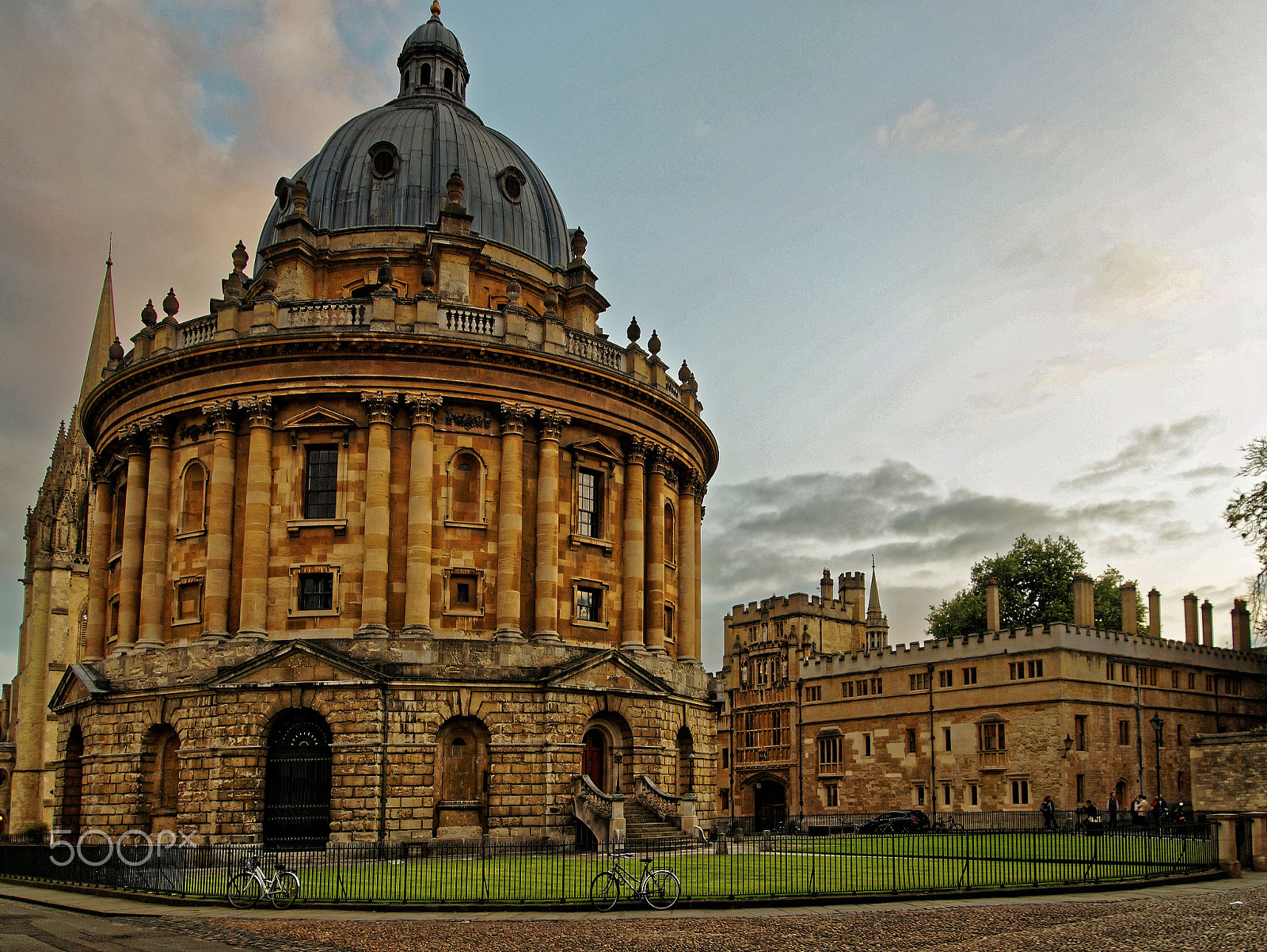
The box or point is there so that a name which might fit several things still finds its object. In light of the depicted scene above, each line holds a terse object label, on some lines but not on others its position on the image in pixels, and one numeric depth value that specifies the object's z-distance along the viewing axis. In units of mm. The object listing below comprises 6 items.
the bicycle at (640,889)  22141
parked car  57438
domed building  35938
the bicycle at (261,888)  22875
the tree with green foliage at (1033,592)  82312
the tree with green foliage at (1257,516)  45500
